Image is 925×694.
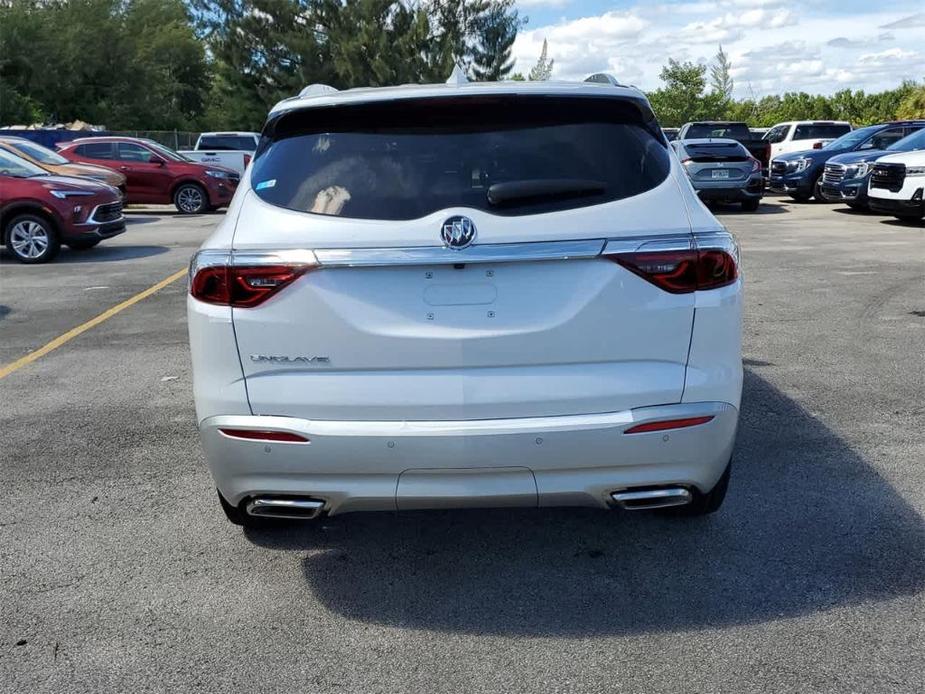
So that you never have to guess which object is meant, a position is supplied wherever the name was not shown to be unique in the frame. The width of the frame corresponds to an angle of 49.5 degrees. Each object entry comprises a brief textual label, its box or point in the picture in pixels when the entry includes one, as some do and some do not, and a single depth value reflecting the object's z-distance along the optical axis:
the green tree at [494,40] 51.91
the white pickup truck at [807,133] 28.55
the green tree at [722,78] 69.75
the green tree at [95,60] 49.03
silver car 20.02
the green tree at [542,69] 54.53
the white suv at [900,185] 16.08
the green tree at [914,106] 48.03
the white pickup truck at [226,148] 27.75
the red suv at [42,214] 13.79
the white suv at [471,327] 3.31
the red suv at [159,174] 22.88
